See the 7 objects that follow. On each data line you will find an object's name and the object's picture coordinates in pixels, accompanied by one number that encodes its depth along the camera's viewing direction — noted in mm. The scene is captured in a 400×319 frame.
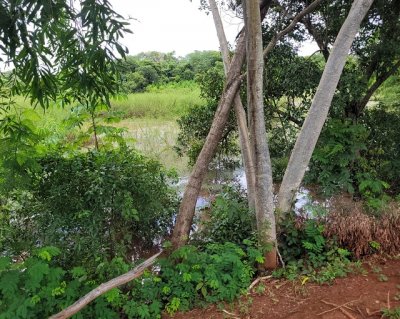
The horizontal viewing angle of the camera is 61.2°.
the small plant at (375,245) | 3664
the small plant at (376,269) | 3414
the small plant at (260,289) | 3295
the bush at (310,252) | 3475
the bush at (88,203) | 3377
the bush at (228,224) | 3986
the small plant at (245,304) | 3048
